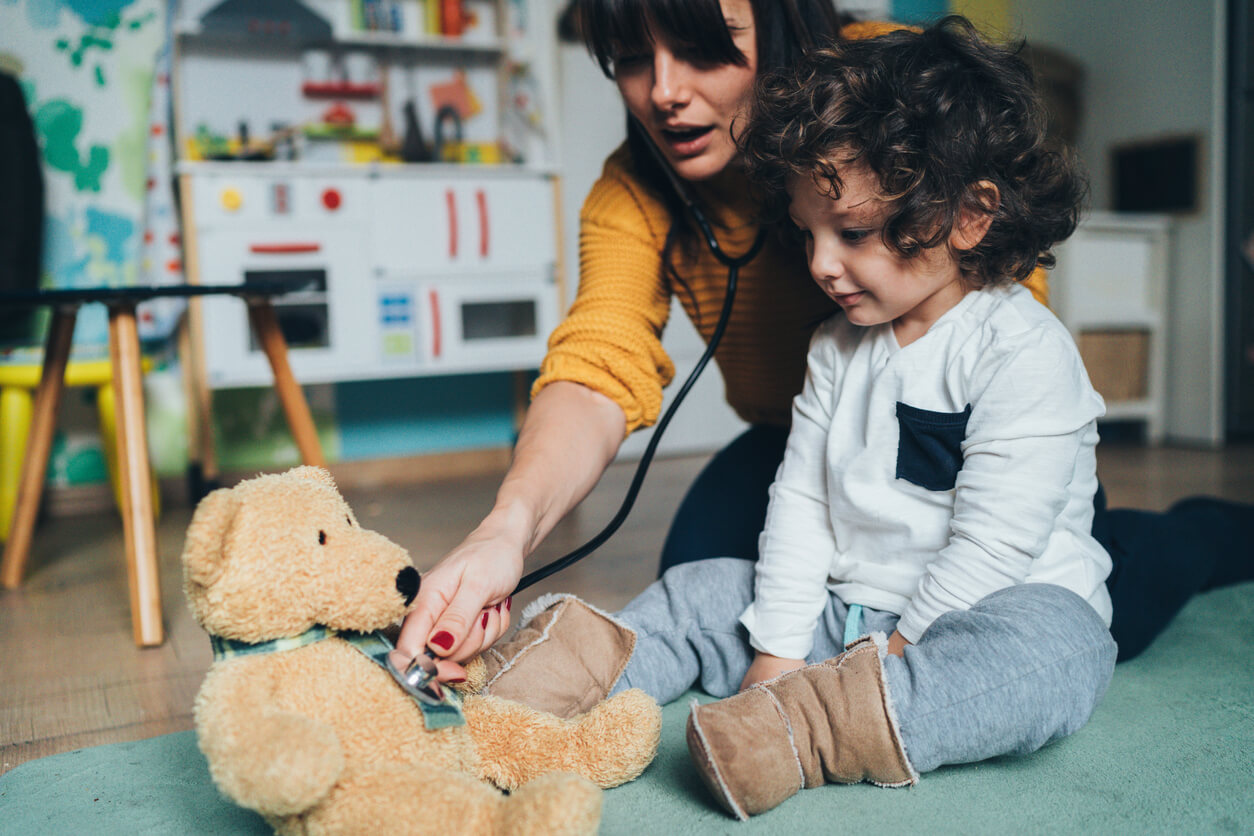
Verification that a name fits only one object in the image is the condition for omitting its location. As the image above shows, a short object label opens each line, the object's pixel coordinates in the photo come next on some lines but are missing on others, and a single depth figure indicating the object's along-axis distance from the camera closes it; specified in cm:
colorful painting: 231
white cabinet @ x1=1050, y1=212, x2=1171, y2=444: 285
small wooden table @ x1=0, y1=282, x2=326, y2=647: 119
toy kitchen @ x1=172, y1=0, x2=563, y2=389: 225
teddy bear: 49
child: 65
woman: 82
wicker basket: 289
